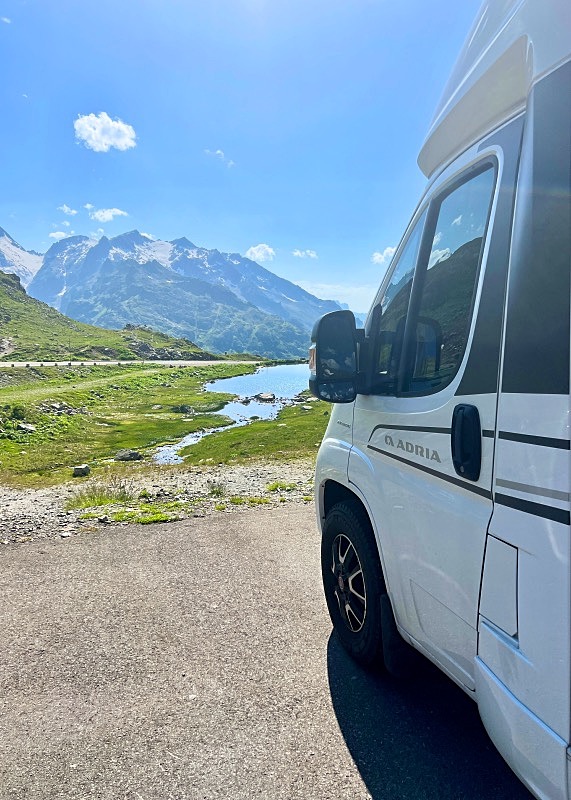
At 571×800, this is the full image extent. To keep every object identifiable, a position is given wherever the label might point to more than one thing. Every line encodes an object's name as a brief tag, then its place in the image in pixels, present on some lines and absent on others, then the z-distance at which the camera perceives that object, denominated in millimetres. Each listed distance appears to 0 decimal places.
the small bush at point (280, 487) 13170
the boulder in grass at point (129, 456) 27406
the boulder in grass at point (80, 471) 22328
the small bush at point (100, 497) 12062
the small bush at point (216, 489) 12627
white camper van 1820
